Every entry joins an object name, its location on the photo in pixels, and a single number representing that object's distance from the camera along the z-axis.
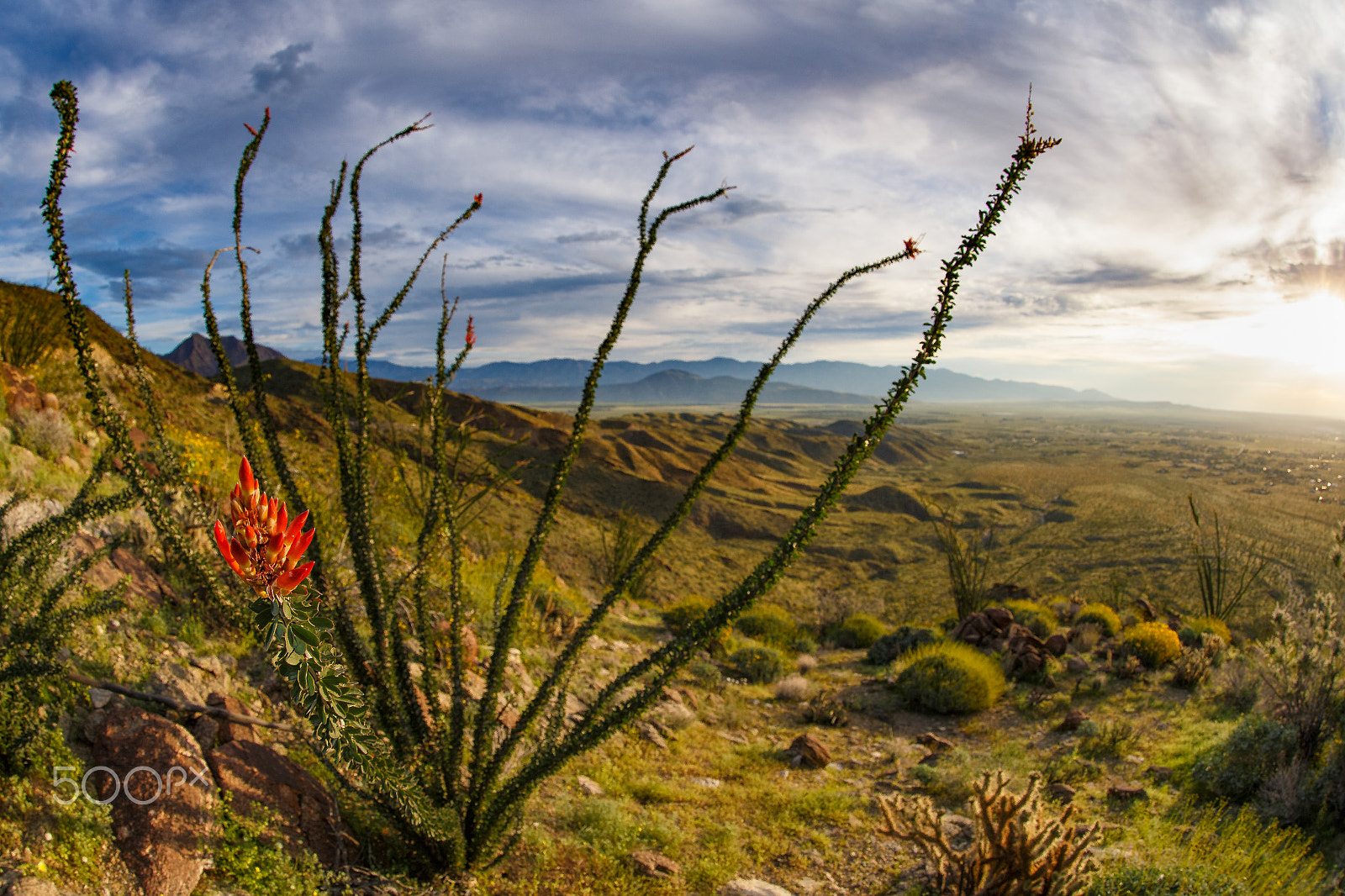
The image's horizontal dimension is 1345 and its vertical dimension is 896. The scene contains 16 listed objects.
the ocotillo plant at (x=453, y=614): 2.89
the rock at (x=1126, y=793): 5.74
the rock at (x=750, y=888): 3.87
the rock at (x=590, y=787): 5.02
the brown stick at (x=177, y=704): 2.95
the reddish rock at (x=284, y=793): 3.03
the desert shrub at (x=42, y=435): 6.17
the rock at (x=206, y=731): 3.20
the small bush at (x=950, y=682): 8.51
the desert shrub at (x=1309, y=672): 5.61
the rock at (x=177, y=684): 3.44
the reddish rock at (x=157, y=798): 2.49
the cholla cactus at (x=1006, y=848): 3.58
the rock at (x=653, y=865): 3.92
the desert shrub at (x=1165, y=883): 3.63
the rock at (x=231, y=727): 3.37
